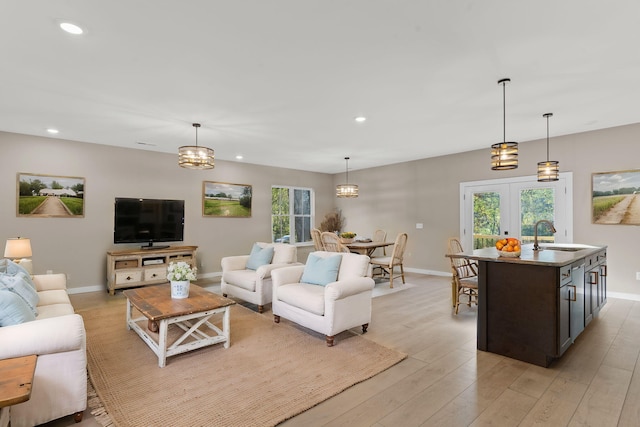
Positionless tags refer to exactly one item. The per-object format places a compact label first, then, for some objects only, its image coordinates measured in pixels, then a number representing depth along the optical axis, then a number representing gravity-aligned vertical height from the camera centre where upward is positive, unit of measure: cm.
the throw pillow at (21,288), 262 -63
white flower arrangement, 333 -60
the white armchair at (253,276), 436 -85
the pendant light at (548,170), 420 +63
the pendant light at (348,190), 705 +57
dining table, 610 -56
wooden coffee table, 281 -91
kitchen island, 272 -76
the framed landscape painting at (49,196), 506 +28
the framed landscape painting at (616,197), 473 +33
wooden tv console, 536 -87
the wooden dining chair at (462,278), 411 -80
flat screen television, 573 -12
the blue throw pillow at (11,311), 213 -66
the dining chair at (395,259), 582 -79
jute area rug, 214 -130
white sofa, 190 -93
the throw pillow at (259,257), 480 -63
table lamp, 393 -47
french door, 539 +17
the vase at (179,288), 336 -76
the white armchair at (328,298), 324 -87
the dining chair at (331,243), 588 -50
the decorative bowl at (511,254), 297 -33
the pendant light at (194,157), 411 +74
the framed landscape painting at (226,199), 698 +35
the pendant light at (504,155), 323 +64
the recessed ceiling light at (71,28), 227 +133
